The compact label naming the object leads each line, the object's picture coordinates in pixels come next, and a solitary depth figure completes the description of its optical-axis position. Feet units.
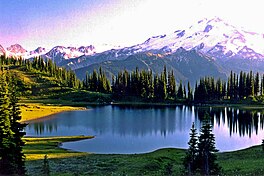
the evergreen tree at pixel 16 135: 85.35
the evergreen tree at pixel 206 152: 89.97
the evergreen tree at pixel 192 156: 93.81
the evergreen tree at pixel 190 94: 511.81
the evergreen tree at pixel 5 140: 82.89
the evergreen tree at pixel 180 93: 534.37
